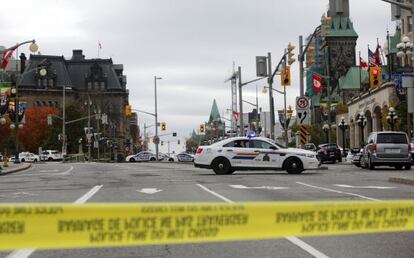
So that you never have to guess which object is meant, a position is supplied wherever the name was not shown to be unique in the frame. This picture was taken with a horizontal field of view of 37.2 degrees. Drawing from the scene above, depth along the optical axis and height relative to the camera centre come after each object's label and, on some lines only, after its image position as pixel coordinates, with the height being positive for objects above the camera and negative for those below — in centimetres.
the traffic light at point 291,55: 3338 +523
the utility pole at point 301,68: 3706 +499
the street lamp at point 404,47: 4019 +676
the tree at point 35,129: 10919 +435
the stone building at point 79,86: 12462 +1428
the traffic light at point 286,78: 3538 +417
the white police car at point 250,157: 2503 -25
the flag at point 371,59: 6532 +992
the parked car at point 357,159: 3419 -55
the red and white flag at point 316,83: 5112 +556
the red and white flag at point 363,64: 8728 +1217
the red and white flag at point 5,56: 3712 +605
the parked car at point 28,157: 8525 -51
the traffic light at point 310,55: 3381 +545
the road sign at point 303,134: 3508 +93
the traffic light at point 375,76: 5120 +628
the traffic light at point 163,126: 8448 +357
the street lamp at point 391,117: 5039 +269
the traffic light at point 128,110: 5908 +405
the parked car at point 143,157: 7582 -63
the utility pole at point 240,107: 5518 +424
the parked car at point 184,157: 7623 -69
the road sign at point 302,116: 3378 +188
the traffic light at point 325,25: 2881 +584
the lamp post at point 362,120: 5733 +270
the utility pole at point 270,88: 4321 +439
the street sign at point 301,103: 3394 +260
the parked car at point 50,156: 9515 -43
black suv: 4475 -24
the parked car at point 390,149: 2900 +0
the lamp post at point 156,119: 7650 +416
